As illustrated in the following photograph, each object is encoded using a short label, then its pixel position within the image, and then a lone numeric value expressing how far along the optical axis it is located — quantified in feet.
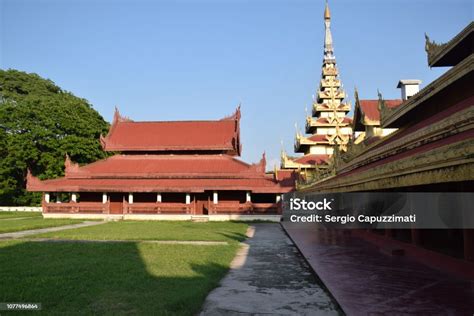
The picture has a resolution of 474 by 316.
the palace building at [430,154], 14.17
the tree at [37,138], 118.11
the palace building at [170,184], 87.35
